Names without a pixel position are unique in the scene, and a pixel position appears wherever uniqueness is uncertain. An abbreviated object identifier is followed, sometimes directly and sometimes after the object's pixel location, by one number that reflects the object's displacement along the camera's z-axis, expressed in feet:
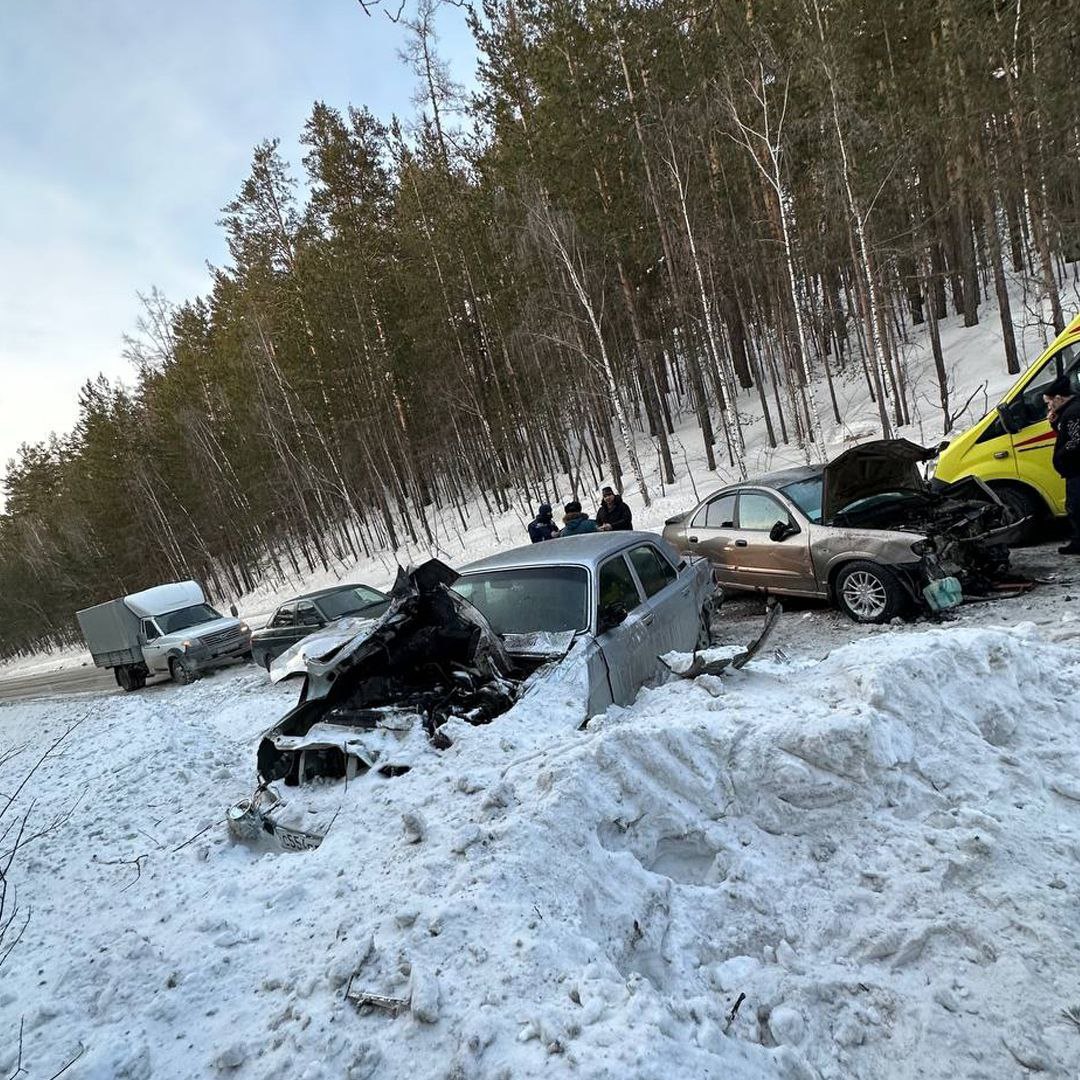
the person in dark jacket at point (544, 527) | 35.76
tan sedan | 19.90
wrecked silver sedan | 12.24
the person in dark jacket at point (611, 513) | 33.96
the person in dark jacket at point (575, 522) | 32.68
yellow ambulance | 21.70
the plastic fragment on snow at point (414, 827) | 9.70
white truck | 43.86
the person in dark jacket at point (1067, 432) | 19.93
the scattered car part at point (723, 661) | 13.74
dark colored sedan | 34.68
